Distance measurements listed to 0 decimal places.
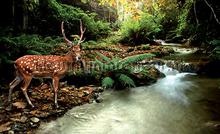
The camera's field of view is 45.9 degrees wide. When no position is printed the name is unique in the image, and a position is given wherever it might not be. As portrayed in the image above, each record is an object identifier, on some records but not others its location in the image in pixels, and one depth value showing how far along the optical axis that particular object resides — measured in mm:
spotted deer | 5633
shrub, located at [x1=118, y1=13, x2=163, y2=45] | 16094
